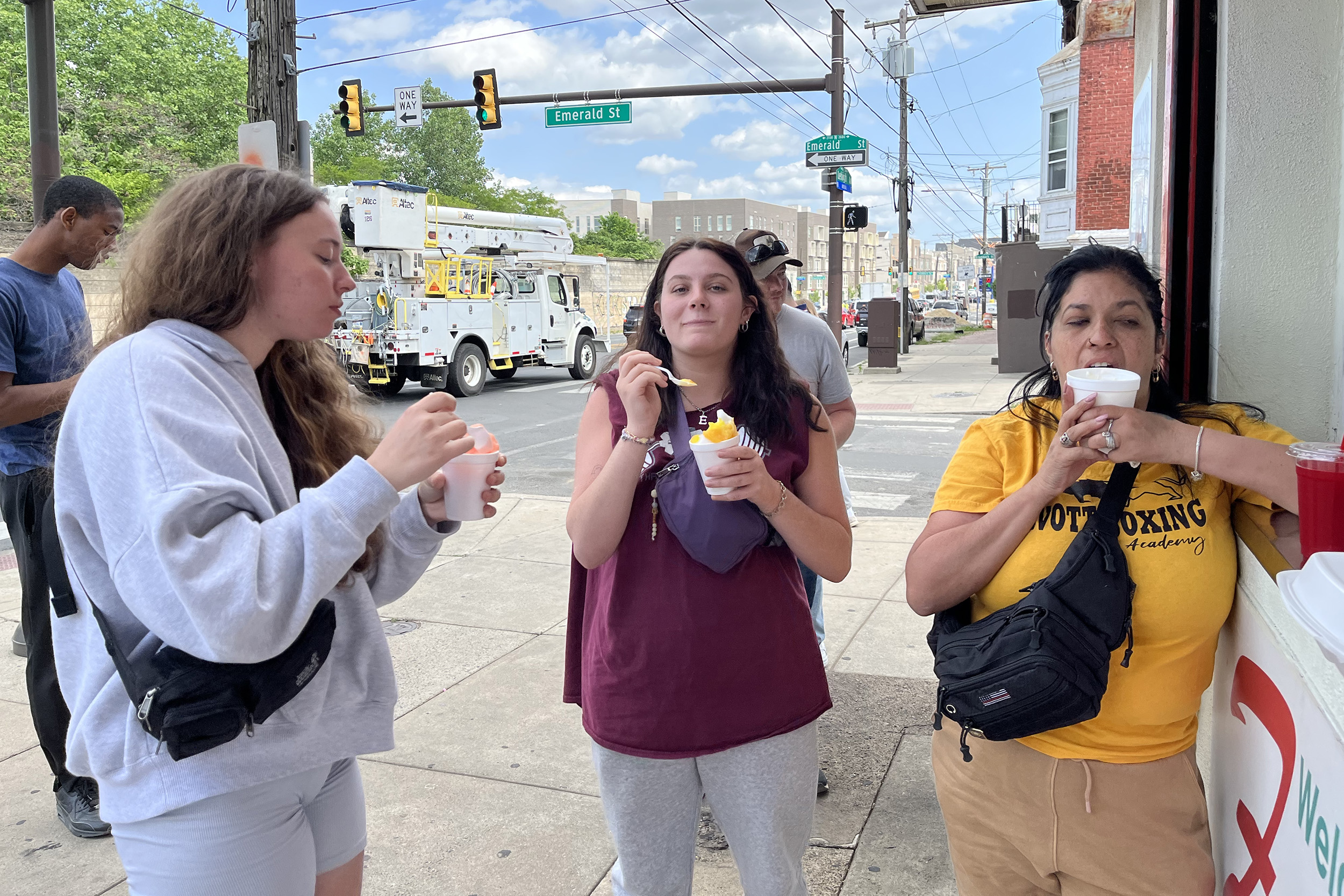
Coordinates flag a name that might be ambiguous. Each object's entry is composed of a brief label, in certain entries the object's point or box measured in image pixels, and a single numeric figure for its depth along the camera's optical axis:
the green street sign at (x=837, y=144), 16.83
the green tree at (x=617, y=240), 71.69
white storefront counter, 1.37
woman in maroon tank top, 2.06
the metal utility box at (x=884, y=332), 22.11
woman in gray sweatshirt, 1.40
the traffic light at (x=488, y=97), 17.66
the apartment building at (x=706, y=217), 116.44
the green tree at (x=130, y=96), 29.64
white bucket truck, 16.98
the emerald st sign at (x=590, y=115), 17.52
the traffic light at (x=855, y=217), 18.78
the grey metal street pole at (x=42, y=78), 5.31
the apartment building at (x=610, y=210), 121.38
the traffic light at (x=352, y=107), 17.80
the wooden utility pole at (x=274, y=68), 6.86
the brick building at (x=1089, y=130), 20.23
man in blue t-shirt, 3.16
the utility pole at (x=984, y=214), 71.38
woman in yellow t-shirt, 1.74
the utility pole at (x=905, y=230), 29.43
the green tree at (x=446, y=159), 58.00
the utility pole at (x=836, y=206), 17.64
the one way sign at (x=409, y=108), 18.41
